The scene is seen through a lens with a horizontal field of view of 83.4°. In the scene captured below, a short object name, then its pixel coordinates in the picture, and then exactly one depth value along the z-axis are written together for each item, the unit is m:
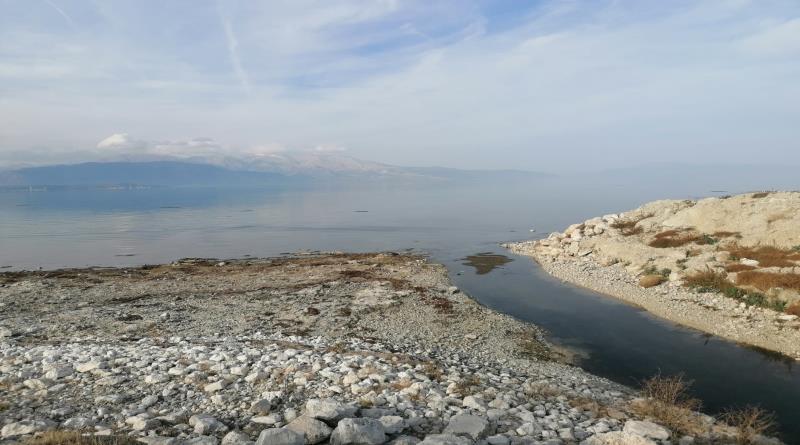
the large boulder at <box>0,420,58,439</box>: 9.00
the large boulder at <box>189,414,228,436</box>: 9.66
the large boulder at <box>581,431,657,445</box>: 9.85
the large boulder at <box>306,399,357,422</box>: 9.96
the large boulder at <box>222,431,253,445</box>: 8.93
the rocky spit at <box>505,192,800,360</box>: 24.61
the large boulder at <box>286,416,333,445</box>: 9.06
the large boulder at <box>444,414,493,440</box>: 10.00
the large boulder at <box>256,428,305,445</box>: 8.62
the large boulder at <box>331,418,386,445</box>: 8.99
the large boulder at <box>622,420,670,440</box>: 10.36
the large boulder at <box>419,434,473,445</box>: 9.07
